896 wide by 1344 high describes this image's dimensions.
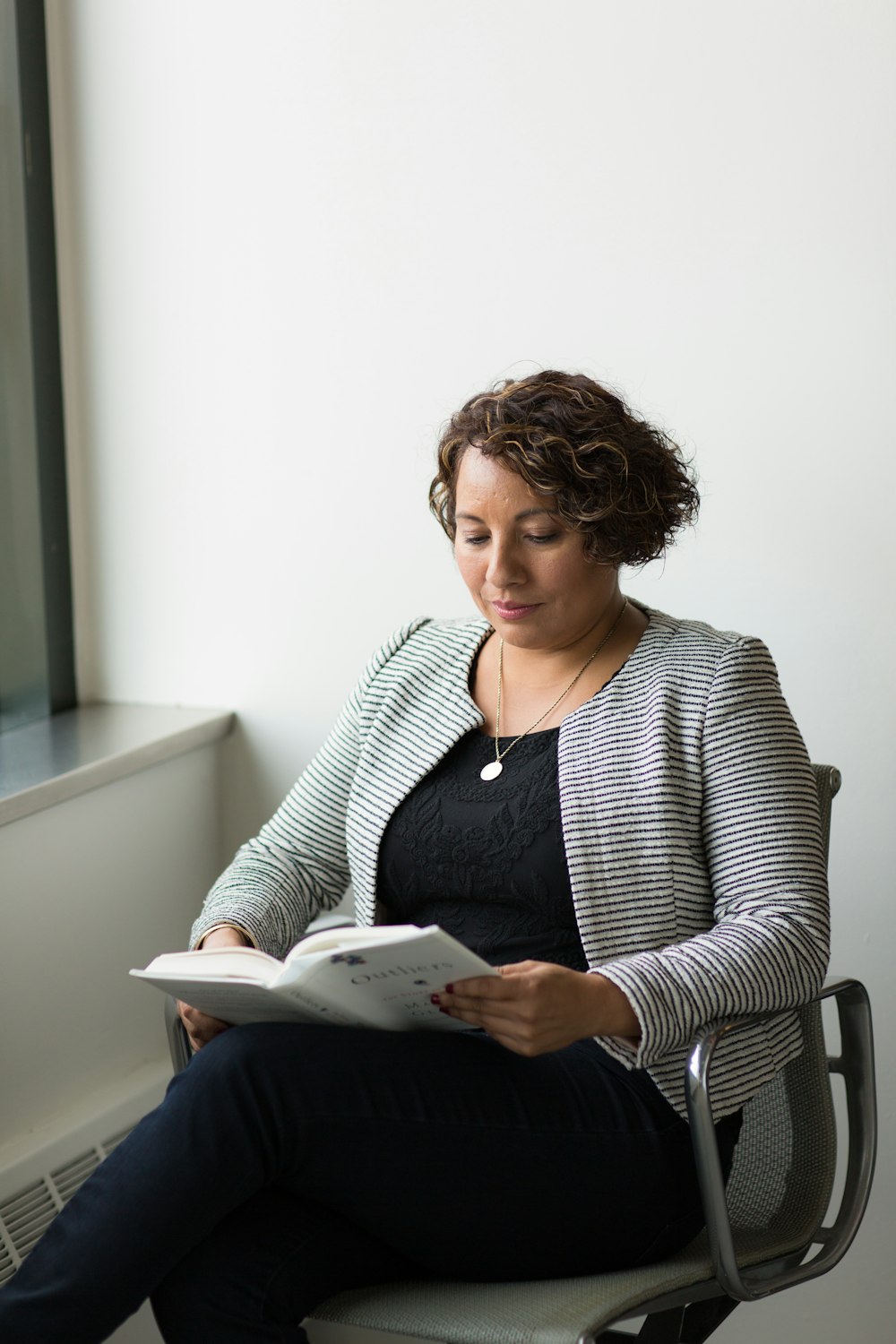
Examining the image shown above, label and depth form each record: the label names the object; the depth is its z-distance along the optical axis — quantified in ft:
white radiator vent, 10.32
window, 11.34
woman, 8.75
